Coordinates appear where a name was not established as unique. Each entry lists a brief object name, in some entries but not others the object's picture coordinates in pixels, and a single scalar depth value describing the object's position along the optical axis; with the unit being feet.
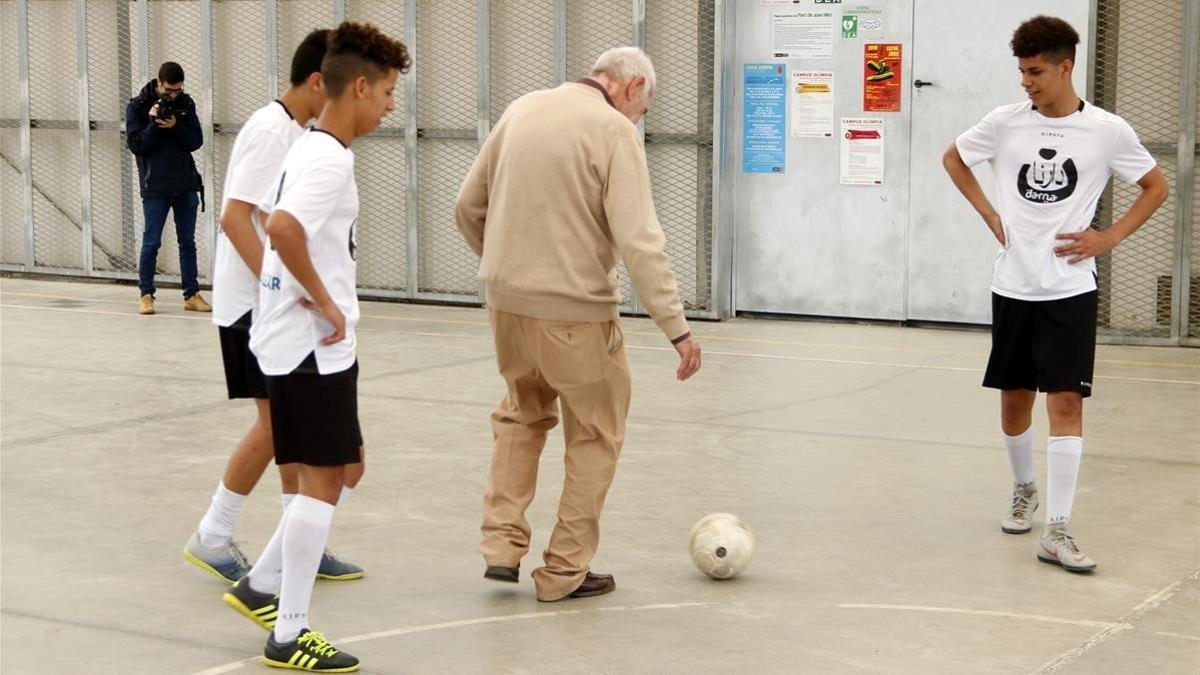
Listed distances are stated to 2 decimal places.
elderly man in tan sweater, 18.07
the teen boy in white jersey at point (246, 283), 18.16
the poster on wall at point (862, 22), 41.37
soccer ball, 19.21
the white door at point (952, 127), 40.09
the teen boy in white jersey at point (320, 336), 15.81
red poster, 41.34
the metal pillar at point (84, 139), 51.96
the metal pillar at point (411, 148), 47.14
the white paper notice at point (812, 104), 42.29
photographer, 43.47
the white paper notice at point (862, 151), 41.83
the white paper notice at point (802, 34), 42.09
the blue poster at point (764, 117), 42.93
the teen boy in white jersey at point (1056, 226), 20.36
